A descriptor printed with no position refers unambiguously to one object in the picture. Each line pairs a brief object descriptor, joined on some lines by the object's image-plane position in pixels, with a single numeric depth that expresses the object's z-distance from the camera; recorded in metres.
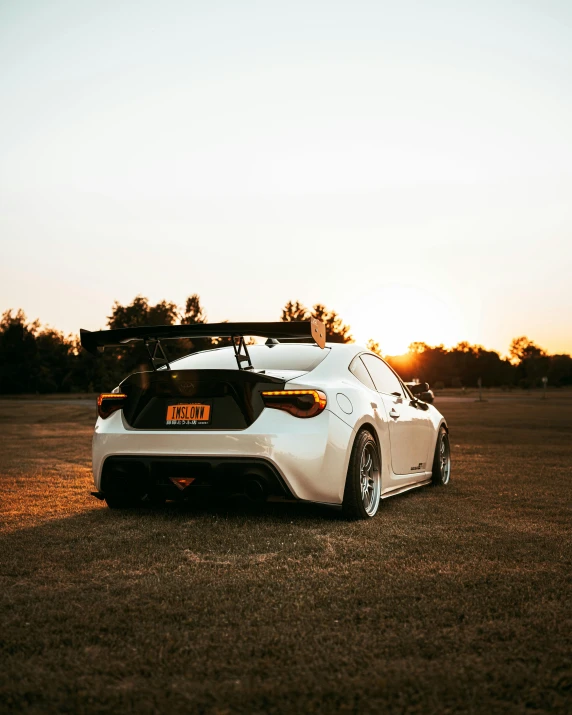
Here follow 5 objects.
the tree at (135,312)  94.25
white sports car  6.22
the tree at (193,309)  129.81
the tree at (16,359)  105.12
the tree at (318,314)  70.66
